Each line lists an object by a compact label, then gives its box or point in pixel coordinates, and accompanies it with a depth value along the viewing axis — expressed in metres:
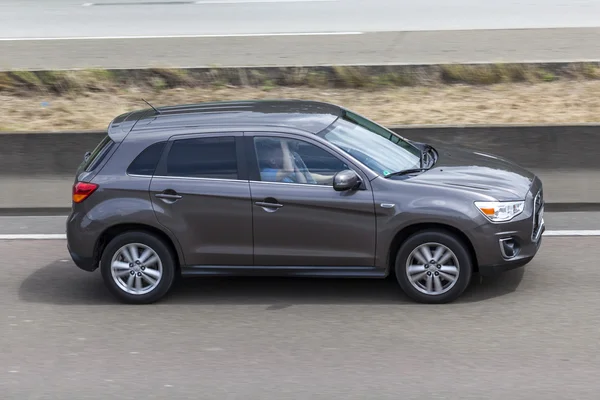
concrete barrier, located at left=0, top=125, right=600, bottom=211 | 22.02
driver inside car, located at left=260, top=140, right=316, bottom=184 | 16.44
